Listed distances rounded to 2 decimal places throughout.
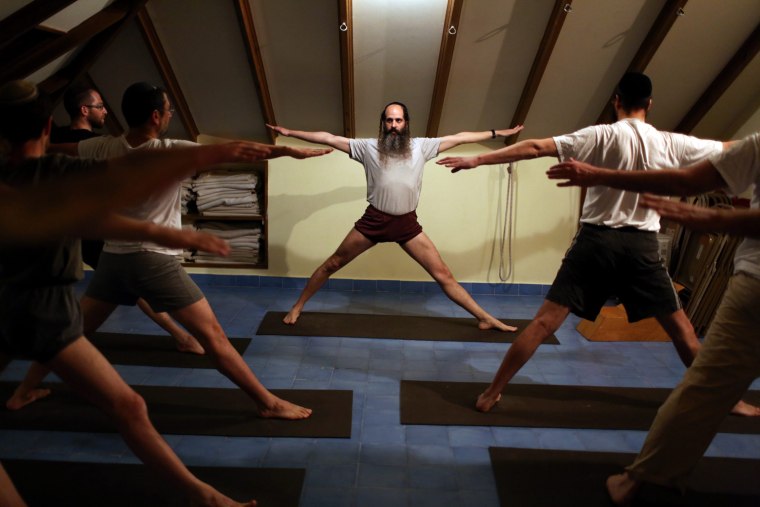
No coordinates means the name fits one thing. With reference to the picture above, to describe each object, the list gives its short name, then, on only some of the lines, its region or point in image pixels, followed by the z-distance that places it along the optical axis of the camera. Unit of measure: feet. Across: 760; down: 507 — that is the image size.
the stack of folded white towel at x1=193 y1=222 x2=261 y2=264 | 16.55
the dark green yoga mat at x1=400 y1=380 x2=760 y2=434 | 9.11
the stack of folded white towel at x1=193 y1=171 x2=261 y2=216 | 16.21
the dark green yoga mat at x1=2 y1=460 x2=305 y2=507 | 7.04
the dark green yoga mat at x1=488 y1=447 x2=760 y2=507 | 7.20
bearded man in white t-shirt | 12.85
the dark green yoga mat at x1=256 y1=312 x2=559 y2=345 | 12.80
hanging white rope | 16.03
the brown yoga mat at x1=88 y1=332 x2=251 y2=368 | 11.10
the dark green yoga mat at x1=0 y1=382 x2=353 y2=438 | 8.70
